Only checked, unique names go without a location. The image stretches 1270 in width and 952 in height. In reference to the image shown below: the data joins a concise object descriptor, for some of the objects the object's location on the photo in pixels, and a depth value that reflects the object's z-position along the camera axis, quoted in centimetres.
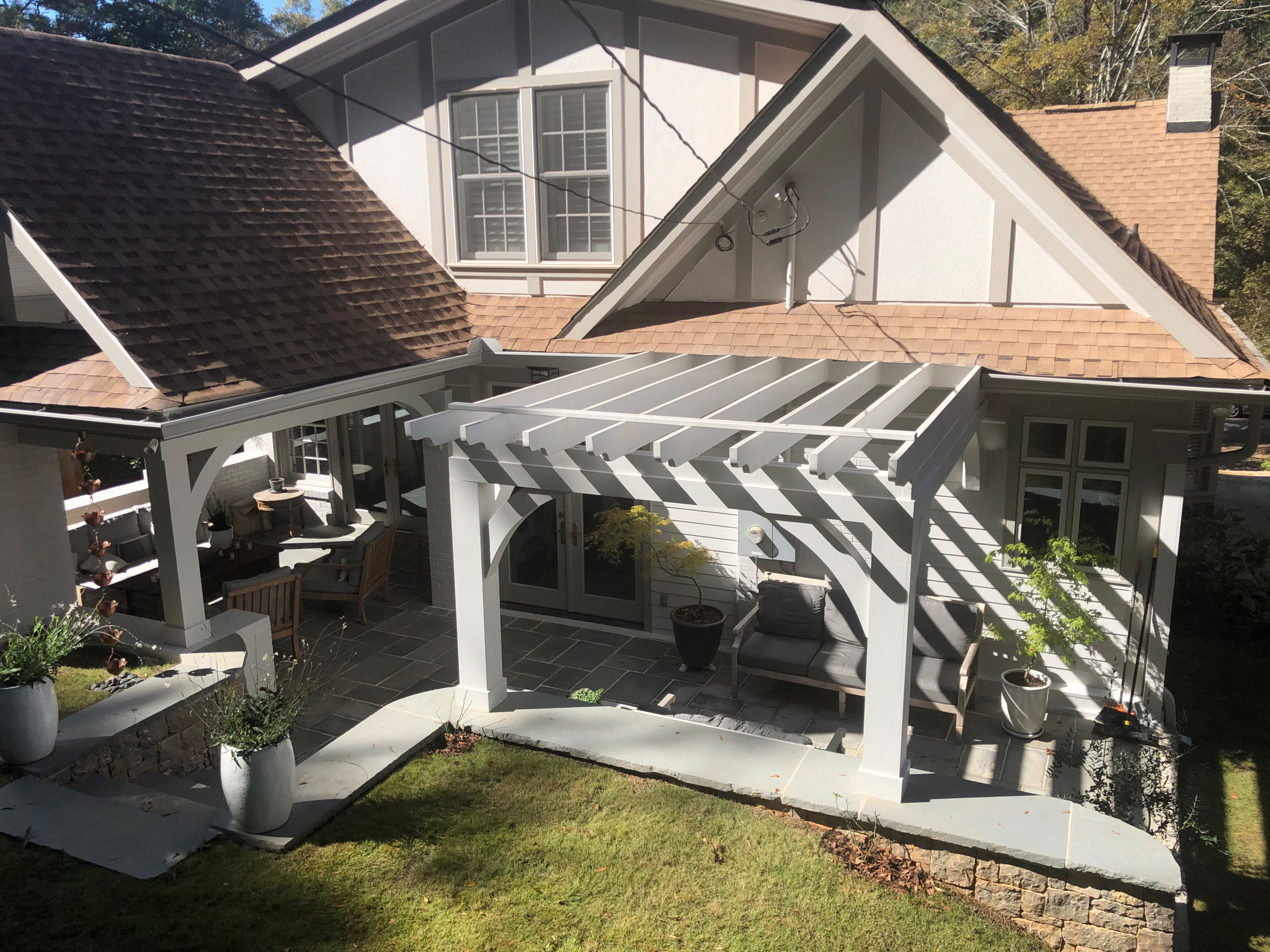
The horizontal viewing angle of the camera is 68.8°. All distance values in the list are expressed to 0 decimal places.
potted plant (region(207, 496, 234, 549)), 1206
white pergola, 539
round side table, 1370
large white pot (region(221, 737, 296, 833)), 521
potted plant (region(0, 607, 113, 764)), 595
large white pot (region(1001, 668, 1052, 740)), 825
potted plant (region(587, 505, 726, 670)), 963
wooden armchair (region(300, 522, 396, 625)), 1070
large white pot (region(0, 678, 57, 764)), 595
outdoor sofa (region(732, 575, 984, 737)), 841
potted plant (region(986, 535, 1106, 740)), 813
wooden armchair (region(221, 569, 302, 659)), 899
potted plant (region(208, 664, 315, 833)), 518
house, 659
